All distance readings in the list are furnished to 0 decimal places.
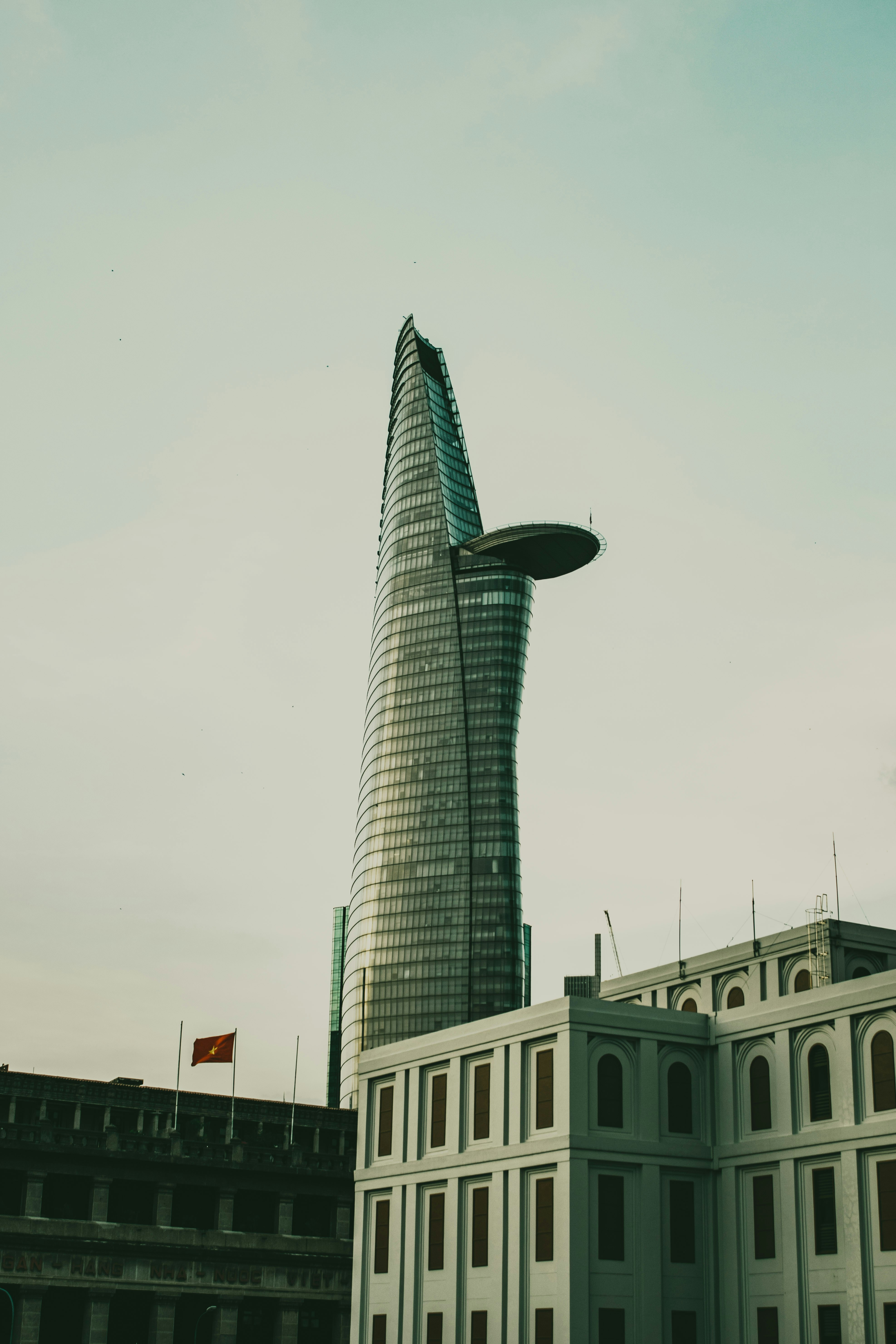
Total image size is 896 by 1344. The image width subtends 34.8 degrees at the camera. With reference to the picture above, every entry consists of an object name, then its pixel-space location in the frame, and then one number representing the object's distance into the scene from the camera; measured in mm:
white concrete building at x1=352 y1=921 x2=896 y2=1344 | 66625
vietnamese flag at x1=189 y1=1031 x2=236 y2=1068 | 98250
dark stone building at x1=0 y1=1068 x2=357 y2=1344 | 85875
